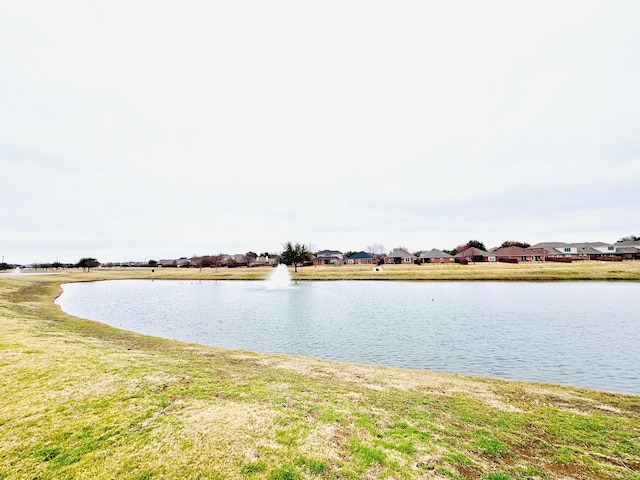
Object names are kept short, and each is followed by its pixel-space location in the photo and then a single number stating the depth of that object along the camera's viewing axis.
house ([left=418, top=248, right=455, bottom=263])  130.75
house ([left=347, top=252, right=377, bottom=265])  157.14
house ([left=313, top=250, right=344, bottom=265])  163.38
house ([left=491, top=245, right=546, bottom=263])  118.60
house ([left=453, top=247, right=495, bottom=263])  127.94
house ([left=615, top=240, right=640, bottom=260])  108.12
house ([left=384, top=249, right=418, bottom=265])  137.50
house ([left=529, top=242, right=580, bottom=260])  121.79
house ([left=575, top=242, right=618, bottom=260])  112.03
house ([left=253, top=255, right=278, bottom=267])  172.06
